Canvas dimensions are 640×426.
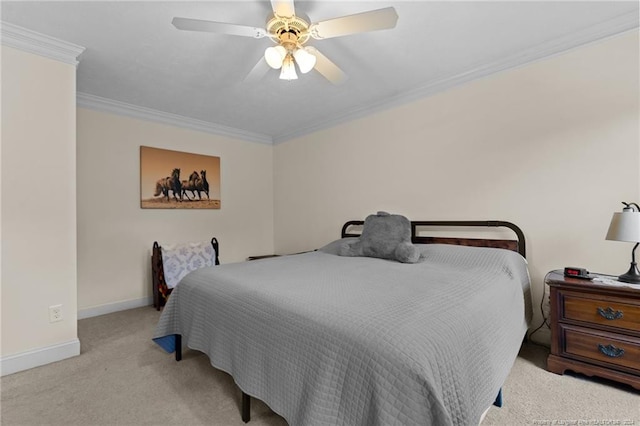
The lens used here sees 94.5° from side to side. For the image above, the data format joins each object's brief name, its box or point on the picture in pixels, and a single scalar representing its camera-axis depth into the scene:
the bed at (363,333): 0.99
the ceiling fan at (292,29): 1.58
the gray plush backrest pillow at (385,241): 2.56
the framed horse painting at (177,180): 3.65
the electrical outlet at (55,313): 2.27
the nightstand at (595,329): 1.76
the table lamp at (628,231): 1.75
